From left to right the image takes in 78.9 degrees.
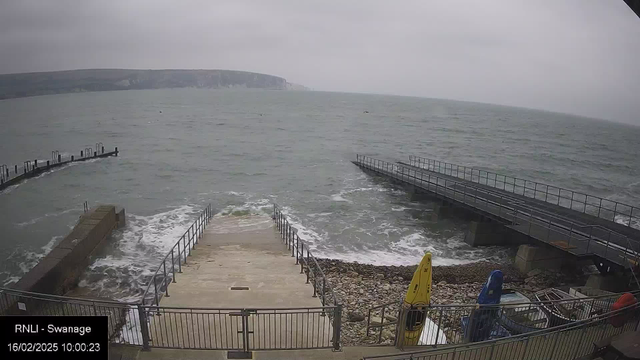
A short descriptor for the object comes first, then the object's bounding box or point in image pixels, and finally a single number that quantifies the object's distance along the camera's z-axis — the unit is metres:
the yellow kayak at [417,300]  7.67
